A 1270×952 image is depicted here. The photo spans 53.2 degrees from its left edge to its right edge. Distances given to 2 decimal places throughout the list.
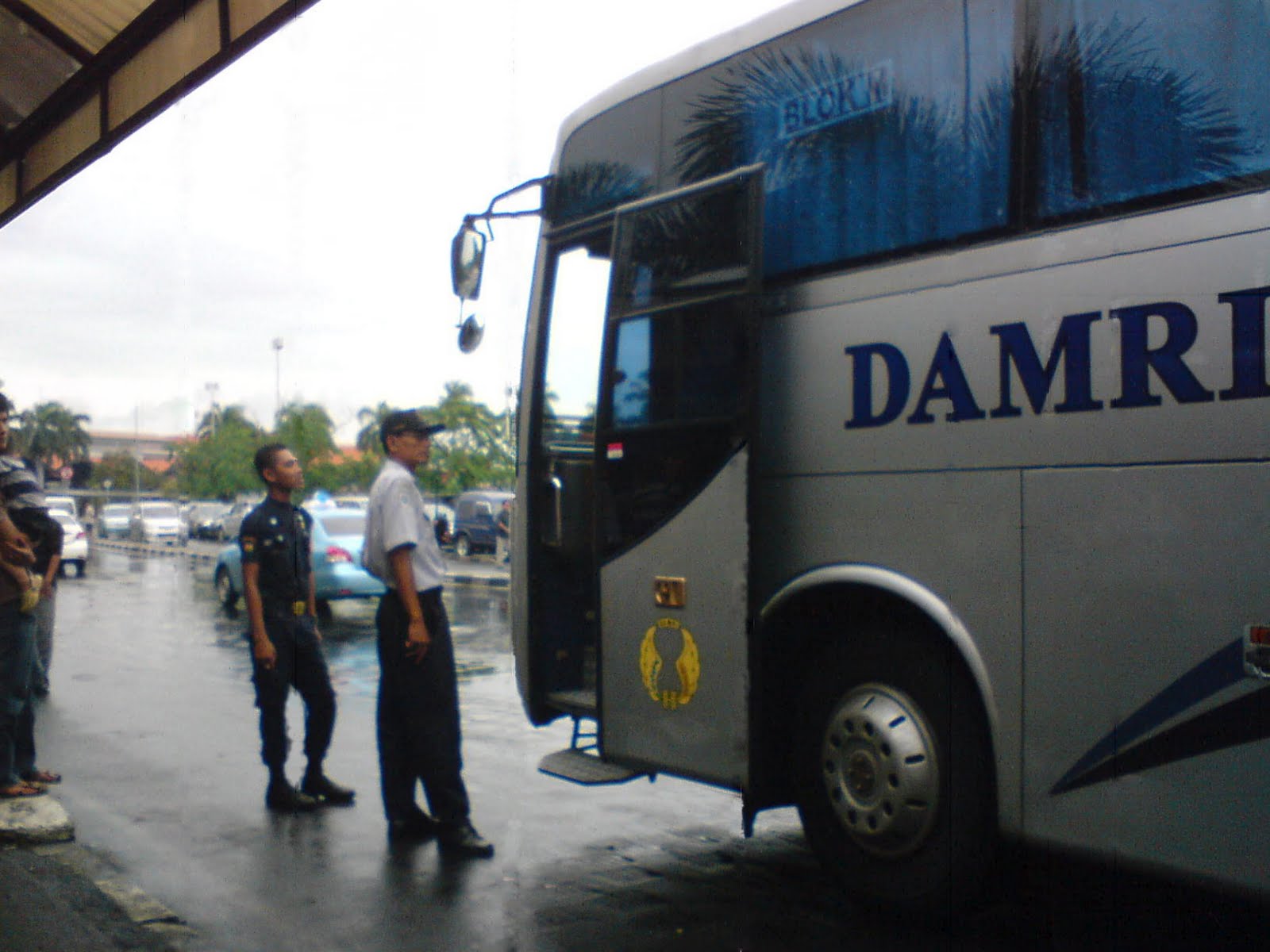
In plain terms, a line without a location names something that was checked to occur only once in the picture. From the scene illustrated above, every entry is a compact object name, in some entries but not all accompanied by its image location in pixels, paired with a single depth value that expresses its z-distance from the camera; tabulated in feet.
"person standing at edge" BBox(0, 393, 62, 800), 18.88
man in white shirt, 18.47
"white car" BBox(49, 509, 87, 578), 89.60
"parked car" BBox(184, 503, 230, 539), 197.26
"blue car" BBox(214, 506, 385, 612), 56.85
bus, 11.92
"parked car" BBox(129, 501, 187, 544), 168.25
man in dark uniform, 20.97
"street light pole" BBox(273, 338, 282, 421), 223.10
